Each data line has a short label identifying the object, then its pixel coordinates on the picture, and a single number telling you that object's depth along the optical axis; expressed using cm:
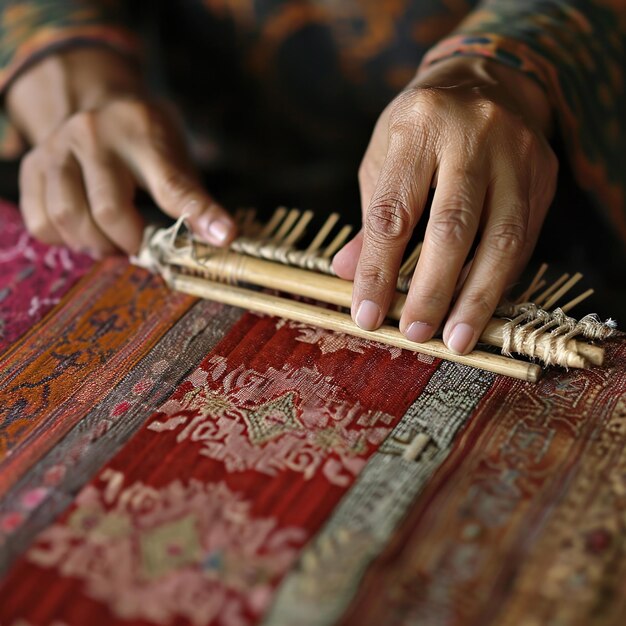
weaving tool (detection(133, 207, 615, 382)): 61
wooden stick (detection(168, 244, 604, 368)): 60
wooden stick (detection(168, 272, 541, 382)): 61
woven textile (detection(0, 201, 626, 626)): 54
